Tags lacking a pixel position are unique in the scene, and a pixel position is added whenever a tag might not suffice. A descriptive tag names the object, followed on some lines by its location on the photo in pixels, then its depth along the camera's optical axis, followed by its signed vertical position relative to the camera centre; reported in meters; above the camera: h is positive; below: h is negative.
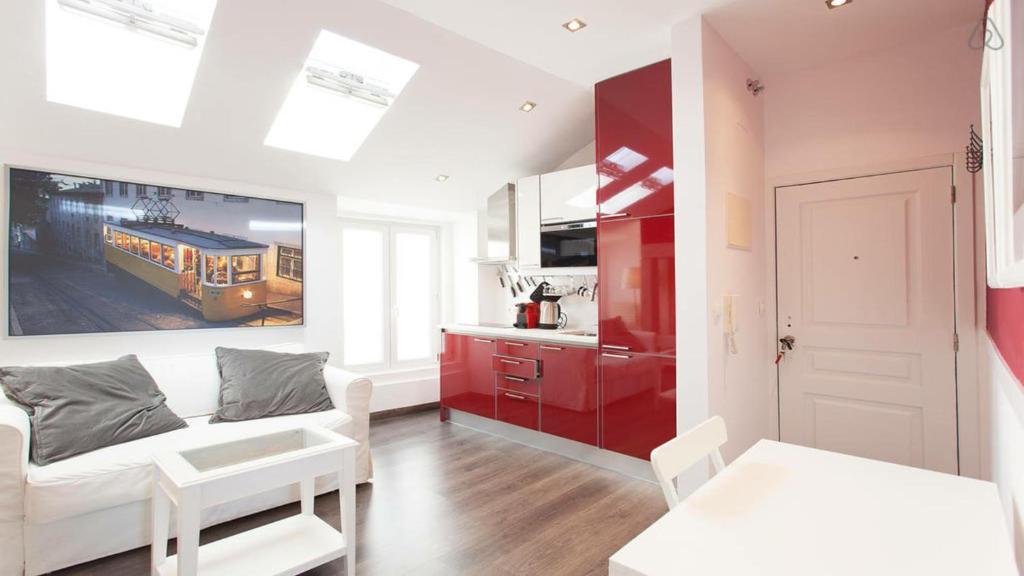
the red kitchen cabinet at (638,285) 2.79 +0.04
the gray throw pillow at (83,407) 2.20 -0.55
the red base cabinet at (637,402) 2.79 -0.68
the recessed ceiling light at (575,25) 2.41 +1.36
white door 2.55 -0.16
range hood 4.19 +0.58
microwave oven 3.53 +0.37
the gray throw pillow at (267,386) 2.86 -0.56
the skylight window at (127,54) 2.40 +1.34
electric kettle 4.09 -0.20
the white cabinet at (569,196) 3.50 +0.73
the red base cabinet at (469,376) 3.99 -0.72
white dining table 0.89 -0.51
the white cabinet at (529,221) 3.87 +0.59
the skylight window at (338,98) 3.03 +1.35
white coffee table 1.68 -0.75
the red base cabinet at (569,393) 3.23 -0.71
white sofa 1.94 -0.88
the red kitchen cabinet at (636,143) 2.80 +0.92
